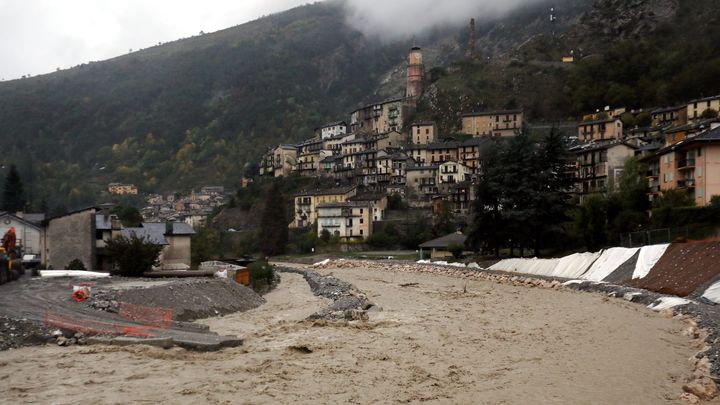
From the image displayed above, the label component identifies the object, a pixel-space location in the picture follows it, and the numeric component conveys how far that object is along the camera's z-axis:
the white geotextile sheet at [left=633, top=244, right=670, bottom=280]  34.78
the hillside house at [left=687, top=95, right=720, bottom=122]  97.38
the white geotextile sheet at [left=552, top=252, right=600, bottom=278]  42.78
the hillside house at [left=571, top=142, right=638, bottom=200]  79.19
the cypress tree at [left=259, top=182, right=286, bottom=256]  103.25
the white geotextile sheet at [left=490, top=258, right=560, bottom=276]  47.79
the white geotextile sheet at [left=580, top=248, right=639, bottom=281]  38.59
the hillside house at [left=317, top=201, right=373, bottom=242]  101.88
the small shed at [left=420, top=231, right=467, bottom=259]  78.66
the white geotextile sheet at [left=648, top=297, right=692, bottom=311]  25.41
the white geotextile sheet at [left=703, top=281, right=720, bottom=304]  25.26
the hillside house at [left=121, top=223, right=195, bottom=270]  61.00
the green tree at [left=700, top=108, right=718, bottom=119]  92.56
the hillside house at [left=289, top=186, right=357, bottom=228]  113.44
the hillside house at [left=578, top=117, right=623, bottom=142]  106.61
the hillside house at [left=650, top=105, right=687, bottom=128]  102.94
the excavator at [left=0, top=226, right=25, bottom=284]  30.28
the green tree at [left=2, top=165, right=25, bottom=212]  107.69
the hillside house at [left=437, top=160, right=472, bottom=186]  113.94
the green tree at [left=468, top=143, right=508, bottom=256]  59.25
